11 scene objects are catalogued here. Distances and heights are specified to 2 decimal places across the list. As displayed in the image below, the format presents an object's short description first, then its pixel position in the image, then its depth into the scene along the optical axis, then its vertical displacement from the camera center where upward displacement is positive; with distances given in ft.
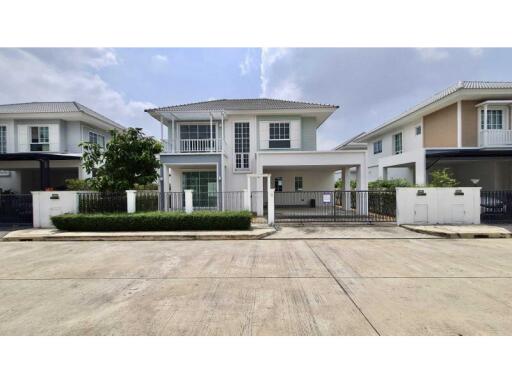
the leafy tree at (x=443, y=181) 42.96 +1.22
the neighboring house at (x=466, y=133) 49.32 +11.62
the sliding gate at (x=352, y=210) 43.39 -4.16
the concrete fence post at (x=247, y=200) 45.16 -1.63
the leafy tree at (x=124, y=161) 41.01 +4.97
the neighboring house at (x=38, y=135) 58.44 +14.21
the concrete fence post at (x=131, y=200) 39.99 -1.23
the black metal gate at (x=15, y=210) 41.86 -2.67
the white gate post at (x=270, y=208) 39.42 -2.69
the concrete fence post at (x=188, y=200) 39.96 -1.41
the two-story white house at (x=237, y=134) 56.65 +12.96
